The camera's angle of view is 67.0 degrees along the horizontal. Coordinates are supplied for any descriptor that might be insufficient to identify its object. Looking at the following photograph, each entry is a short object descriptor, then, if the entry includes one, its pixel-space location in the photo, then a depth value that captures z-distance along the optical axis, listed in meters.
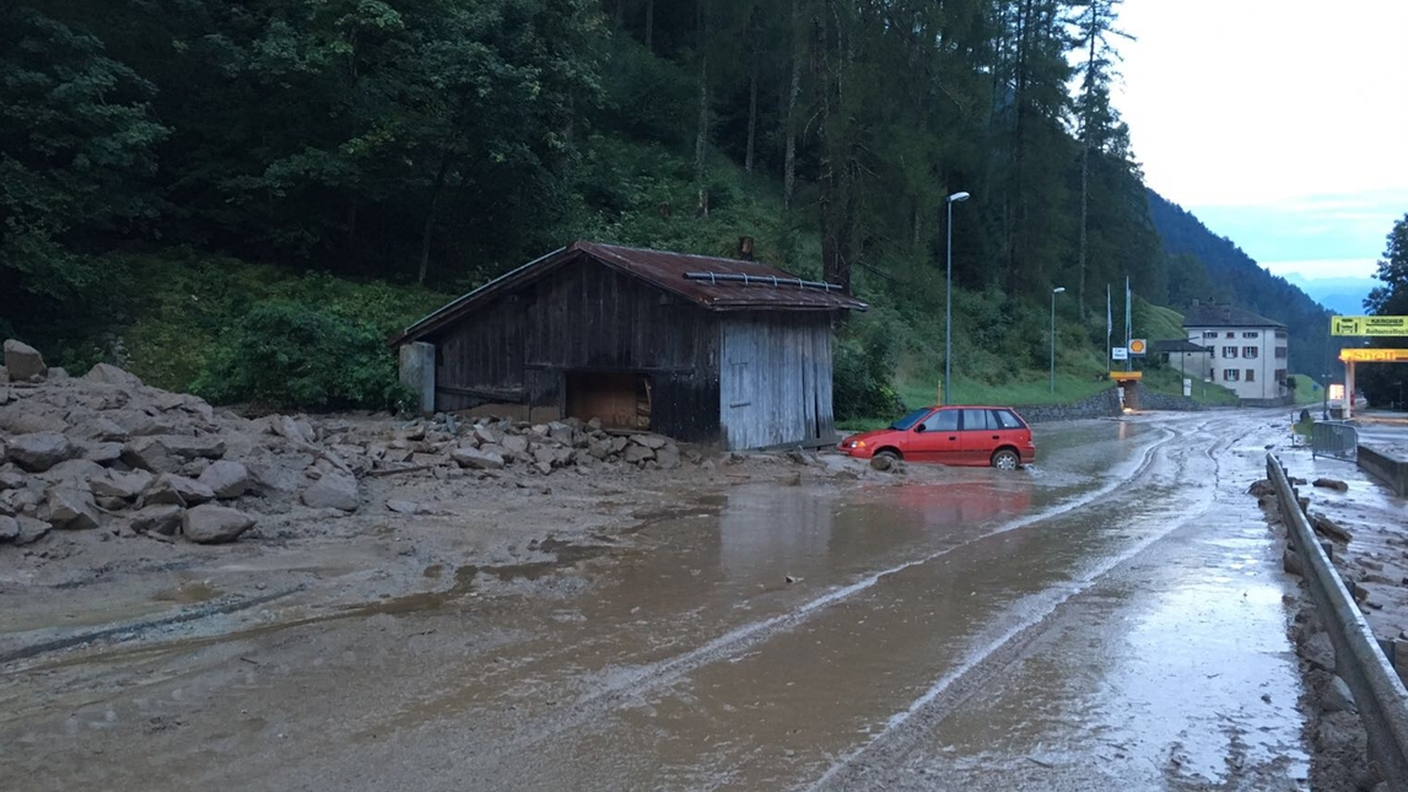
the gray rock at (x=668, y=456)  20.66
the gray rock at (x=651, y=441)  21.00
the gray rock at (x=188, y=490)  11.78
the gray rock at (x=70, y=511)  10.57
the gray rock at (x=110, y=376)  15.62
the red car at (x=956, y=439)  23.42
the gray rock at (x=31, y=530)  10.18
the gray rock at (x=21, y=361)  15.07
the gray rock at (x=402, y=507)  13.97
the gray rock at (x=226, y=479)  12.45
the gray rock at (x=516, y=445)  18.48
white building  106.06
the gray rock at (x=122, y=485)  11.36
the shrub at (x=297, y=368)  24.16
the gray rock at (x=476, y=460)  17.30
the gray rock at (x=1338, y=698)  7.01
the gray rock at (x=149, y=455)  12.47
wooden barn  21.80
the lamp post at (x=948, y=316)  36.97
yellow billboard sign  59.05
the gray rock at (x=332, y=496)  13.49
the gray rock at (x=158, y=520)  11.09
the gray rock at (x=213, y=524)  11.21
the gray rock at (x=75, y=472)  11.41
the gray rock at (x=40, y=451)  11.41
